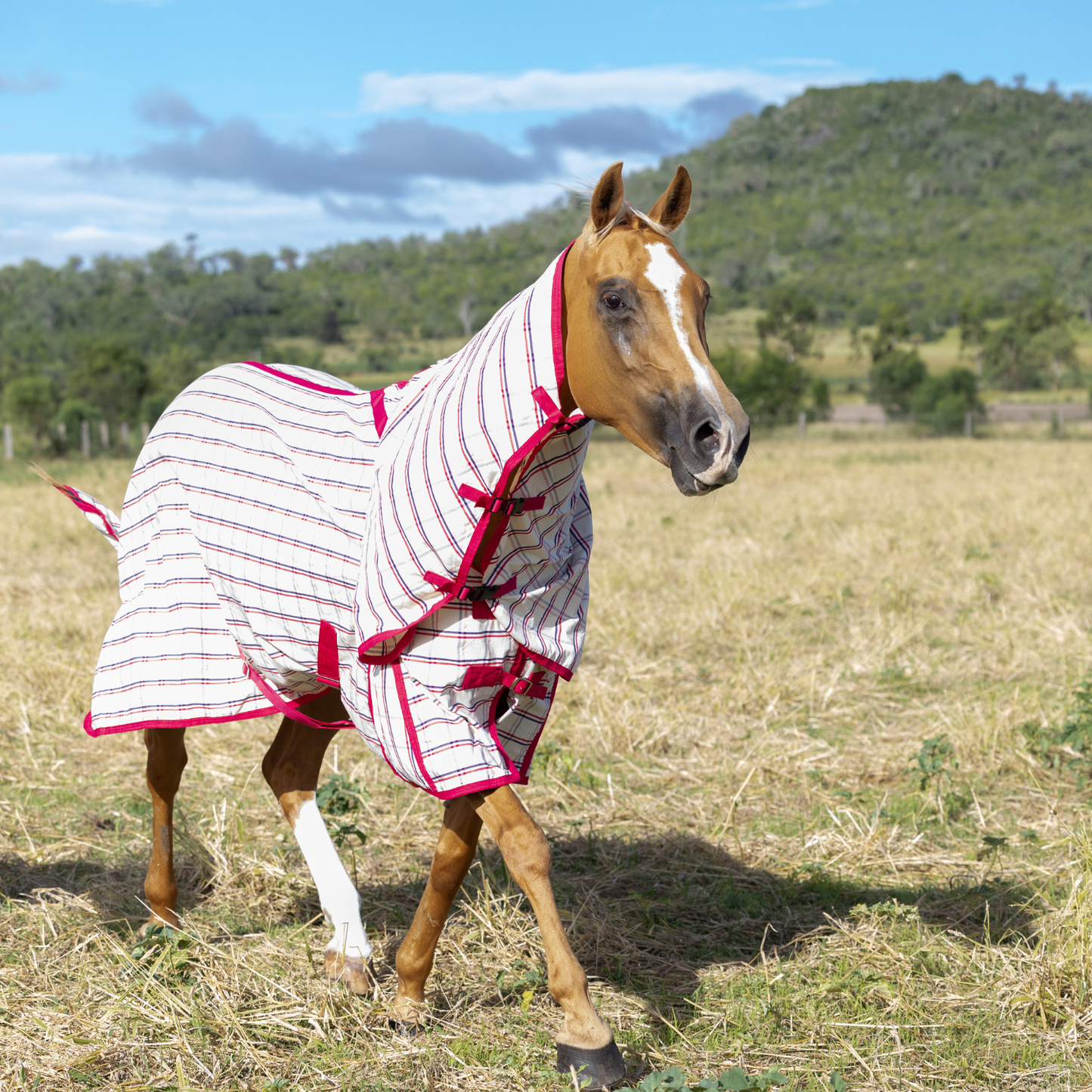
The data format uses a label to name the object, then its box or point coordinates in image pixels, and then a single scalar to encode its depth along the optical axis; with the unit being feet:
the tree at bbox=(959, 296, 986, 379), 203.51
